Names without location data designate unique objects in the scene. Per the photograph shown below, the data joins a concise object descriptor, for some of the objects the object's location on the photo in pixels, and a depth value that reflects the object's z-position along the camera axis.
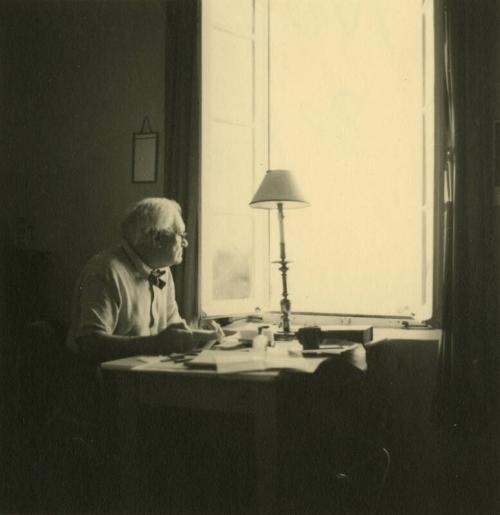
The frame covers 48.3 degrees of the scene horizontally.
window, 3.10
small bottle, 2.15
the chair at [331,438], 1.55
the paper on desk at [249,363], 1.66
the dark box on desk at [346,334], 2.24
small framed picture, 3.69
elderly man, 1.95
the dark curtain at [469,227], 2.49
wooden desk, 1.59
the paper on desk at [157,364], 1.67
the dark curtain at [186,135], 3.19
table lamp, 2.70
